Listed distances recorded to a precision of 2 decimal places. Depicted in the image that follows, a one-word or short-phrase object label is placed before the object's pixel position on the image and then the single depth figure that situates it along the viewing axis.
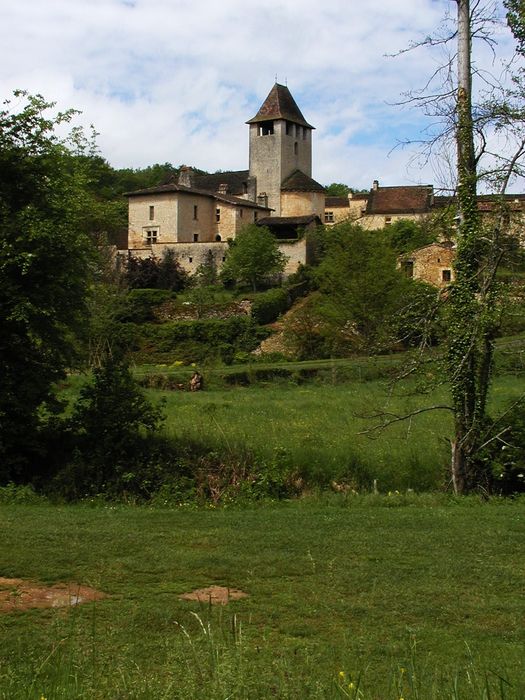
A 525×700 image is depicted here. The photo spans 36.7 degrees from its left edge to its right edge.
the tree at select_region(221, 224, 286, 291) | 59.09
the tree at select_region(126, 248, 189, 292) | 62.00
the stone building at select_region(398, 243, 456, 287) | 52.56
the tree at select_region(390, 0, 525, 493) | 13.95
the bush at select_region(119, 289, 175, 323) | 52.20
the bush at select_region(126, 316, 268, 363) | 48.53
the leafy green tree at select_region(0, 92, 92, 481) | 14.51
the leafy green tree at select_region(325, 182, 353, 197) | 125.26
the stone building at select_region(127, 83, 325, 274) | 66.31
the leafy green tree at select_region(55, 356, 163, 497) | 14.23
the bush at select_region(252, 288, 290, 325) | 53.56
